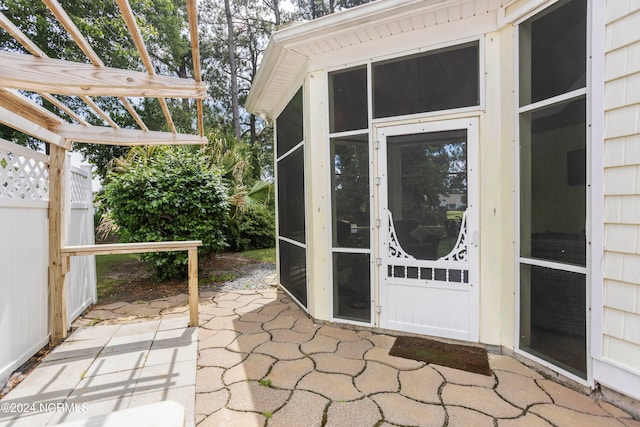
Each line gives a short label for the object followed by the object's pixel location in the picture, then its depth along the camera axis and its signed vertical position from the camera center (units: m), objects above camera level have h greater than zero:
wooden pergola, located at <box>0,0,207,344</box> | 1.75 +0.79
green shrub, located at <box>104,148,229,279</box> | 4.44 +0.13
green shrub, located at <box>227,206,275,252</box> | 8.05 -0.54
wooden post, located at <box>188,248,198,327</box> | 3.11 -0.75
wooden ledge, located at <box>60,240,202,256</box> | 2.86 -0.34
